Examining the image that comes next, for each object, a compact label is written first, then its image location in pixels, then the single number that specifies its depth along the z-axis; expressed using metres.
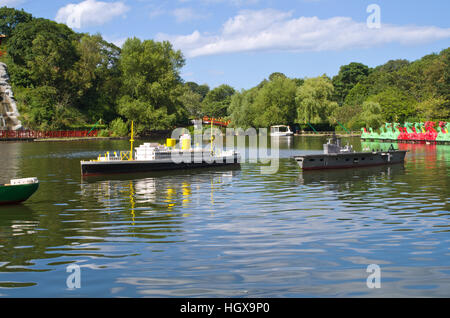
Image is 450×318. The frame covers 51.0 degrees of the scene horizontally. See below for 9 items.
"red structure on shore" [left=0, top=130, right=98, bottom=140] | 119.19
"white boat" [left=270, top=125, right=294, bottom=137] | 153.48
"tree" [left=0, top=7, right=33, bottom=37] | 149.00
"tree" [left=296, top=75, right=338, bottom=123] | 152.88
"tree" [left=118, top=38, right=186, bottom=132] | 137.00
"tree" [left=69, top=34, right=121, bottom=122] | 138.38
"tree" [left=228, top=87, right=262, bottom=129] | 168.12
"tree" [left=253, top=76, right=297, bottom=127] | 160.75
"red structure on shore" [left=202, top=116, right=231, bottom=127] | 195.62
